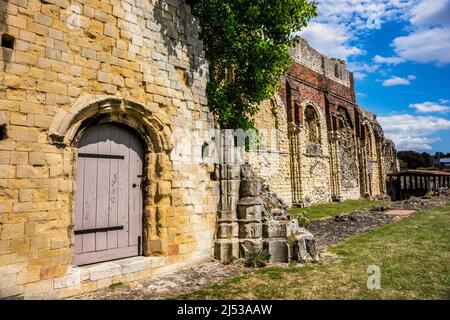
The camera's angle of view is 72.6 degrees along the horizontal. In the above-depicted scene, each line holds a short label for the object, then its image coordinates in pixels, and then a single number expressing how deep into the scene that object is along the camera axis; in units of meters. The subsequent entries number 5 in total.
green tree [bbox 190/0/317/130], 6.48
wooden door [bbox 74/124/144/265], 4.62
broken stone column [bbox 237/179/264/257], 6.03
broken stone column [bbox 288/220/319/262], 5.92
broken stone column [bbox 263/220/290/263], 5.92
